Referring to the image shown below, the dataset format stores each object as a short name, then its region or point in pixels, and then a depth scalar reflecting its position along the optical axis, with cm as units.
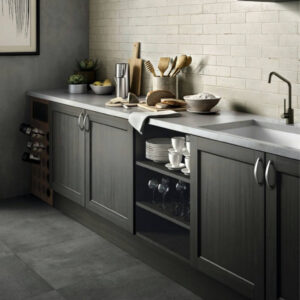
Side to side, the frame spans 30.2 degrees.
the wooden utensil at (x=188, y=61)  432
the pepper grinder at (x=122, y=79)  468
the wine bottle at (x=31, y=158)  518
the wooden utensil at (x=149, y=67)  458
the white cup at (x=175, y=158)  357
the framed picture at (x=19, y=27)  509
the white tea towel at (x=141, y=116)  363
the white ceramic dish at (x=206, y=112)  383
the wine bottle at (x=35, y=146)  511
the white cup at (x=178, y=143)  357
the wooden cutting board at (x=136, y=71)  488
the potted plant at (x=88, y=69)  537
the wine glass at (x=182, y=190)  363
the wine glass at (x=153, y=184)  377
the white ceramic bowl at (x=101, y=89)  497
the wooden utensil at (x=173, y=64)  441
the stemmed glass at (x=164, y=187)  375
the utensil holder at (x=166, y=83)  436
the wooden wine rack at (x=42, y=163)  505
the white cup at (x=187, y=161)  341
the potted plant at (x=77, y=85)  509
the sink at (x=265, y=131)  338
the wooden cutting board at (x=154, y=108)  395
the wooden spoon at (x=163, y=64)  445
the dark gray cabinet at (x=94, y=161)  394
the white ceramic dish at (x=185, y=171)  346
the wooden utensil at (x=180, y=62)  430
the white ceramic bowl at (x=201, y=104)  380
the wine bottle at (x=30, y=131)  512
